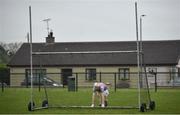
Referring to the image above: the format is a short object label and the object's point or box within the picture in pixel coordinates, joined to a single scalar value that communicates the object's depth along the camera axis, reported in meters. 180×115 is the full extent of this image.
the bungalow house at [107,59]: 55.16
